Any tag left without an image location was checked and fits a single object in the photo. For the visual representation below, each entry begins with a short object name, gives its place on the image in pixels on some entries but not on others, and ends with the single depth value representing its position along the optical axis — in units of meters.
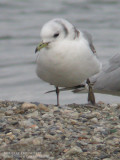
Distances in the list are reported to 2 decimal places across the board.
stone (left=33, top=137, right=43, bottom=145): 9.59
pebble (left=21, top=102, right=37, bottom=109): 11.93
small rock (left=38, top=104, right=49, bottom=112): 11.91
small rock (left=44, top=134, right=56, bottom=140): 9.87
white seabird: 12.01
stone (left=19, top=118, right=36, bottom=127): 10.63
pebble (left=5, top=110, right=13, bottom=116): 11.43
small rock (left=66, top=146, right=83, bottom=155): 9.26
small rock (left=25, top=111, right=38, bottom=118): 11.31
